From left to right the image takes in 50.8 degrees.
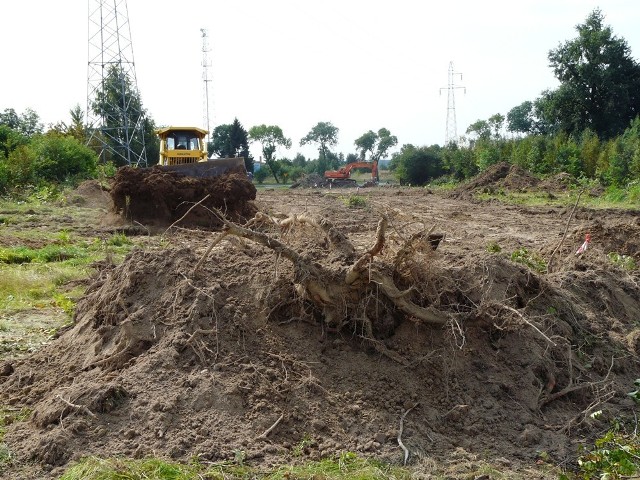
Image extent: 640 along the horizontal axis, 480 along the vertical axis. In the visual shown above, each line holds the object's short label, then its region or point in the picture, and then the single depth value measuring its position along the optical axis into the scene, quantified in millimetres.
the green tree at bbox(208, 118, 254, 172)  61469
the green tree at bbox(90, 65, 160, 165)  37972
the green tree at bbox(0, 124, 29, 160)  27169
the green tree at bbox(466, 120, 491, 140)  80981
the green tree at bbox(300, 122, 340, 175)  96875
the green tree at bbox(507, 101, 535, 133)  89988
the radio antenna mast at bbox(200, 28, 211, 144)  50656
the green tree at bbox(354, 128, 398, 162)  93438
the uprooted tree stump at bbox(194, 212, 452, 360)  5324
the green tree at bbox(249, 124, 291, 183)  83625
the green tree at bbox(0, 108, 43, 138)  61034
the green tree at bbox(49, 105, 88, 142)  38938
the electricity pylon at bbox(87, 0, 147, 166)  34906
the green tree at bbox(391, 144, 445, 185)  46000
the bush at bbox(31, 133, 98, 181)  26656
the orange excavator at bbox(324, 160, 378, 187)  46406
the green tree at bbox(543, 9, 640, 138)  41781
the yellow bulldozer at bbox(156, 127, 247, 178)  21062
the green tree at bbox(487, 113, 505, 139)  80938
